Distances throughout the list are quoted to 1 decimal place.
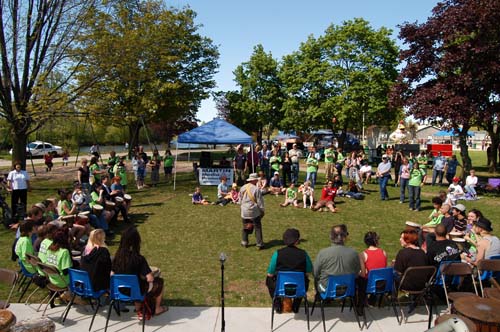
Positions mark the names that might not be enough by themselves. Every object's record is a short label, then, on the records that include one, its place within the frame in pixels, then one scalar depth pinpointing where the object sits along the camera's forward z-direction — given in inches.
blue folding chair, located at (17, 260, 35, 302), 252.5
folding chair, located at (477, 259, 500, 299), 236.7
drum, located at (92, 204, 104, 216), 408.2
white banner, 733.9
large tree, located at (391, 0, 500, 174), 640.4
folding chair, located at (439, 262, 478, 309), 225.3
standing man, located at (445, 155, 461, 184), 733.3
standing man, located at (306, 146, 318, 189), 660.7
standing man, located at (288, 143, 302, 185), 718.5
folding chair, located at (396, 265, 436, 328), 221.9
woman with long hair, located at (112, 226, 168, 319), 215.8
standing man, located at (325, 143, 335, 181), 744.3
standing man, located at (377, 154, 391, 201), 603.2
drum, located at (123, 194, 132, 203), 489.7
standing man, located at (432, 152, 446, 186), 744.3
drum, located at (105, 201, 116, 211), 445.1
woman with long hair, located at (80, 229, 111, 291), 220.2
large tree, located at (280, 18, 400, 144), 1294.3
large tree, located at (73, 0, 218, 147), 688.4
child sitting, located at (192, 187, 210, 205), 605.6
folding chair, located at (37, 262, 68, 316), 224.8
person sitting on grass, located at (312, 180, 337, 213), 553.0
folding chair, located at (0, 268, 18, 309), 216.8
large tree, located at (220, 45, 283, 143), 1631.4
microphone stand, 204.2
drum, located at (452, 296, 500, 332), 171.3
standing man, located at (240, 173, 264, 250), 362.6
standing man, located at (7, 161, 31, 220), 477.4
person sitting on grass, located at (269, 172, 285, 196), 666.8
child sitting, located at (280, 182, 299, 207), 580.3
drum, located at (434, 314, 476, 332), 160.0
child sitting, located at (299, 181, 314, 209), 568.1
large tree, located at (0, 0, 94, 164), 639.1
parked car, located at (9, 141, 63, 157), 1606.8
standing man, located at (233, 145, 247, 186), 739.4
